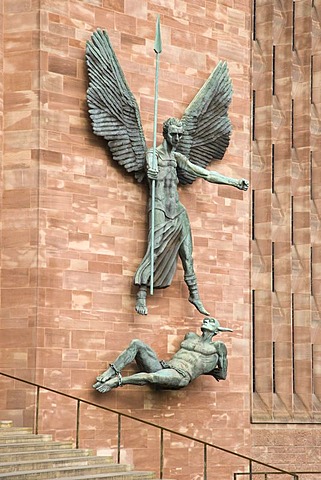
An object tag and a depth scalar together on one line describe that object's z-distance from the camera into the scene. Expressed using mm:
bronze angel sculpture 20844
